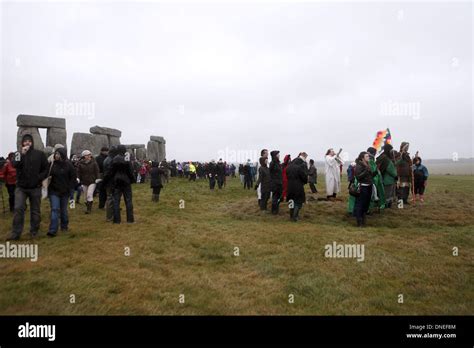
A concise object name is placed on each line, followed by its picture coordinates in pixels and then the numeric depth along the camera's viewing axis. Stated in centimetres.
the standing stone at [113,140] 2898
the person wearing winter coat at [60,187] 828
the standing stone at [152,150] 3237
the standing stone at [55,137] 2411
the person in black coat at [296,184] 1100
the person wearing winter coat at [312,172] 1806
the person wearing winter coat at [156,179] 1522
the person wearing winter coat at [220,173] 2372
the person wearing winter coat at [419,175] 1372
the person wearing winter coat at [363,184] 1011
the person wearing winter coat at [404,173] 1295
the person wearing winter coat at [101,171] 1265
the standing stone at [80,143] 2558
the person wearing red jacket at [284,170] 1309
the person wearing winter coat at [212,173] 2304
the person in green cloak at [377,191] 1144
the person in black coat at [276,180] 1225
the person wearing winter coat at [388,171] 1213
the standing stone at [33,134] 2221
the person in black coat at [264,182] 1271
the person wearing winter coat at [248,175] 2317
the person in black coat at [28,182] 776
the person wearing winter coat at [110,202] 1041
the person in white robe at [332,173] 1400
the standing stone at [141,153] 3269
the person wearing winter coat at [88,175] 1170
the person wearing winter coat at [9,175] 1140
